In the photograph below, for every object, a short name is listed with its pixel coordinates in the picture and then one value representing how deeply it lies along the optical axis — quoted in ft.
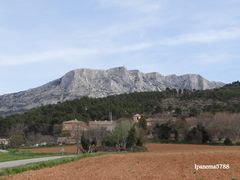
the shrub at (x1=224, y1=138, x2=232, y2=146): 321.32
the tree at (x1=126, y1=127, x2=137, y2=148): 301.63
